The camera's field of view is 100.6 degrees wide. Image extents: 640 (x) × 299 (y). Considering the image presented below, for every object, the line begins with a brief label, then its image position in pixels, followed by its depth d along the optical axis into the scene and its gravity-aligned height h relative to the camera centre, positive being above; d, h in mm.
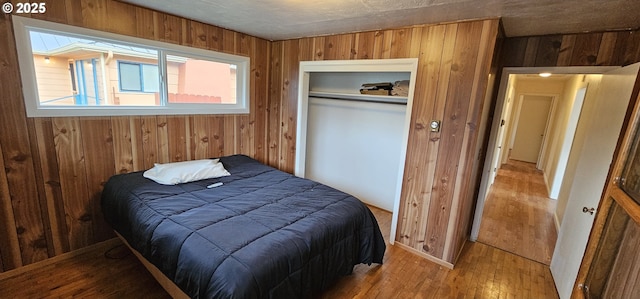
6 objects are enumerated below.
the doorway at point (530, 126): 7215 -212
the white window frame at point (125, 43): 1914 +178
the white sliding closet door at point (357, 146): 3449 -549
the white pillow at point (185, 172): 2369 -697
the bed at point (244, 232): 1426 -832
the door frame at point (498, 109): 2332 +79
